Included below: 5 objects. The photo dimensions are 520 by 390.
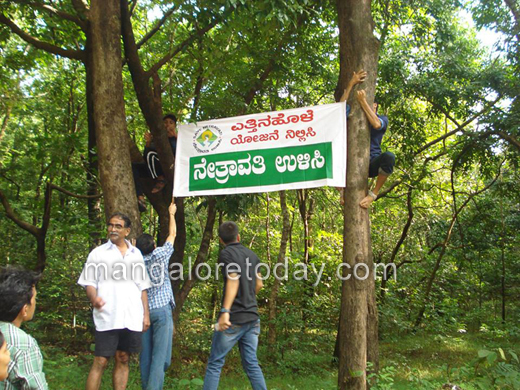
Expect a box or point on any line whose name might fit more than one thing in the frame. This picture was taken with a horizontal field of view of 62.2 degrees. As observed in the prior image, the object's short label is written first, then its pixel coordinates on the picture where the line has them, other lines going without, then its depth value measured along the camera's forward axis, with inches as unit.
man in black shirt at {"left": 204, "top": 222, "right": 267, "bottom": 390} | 154.4
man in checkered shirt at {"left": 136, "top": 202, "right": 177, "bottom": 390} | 167.6
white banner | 188.9
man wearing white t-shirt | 152.8
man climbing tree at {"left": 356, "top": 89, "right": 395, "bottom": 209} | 181.2
